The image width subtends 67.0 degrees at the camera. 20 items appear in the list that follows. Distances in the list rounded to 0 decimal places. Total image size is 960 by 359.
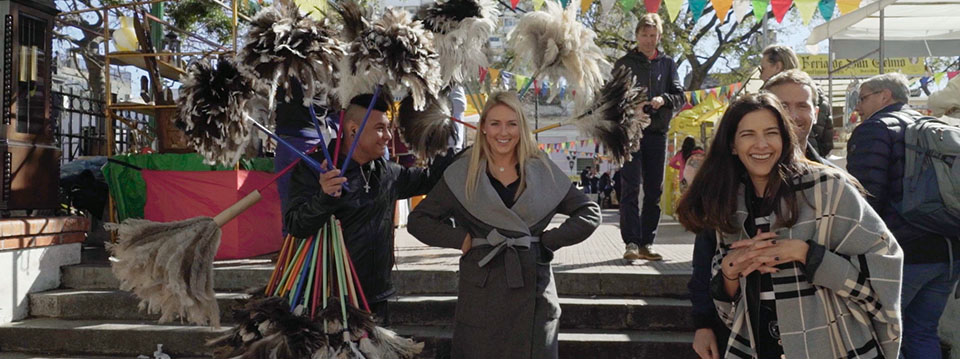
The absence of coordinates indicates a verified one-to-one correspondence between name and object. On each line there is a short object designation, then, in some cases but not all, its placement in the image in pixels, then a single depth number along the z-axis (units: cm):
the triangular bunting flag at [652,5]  589
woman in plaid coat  200
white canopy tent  777
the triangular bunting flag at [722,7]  604
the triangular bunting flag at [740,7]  649
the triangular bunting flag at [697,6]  620
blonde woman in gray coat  266
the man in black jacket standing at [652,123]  491
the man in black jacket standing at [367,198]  289
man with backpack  305
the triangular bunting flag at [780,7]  601
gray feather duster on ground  281
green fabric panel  600
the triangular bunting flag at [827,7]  620
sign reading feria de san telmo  2092
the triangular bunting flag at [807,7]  603
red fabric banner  595
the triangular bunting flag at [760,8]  620
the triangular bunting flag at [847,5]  624
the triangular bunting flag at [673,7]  600
